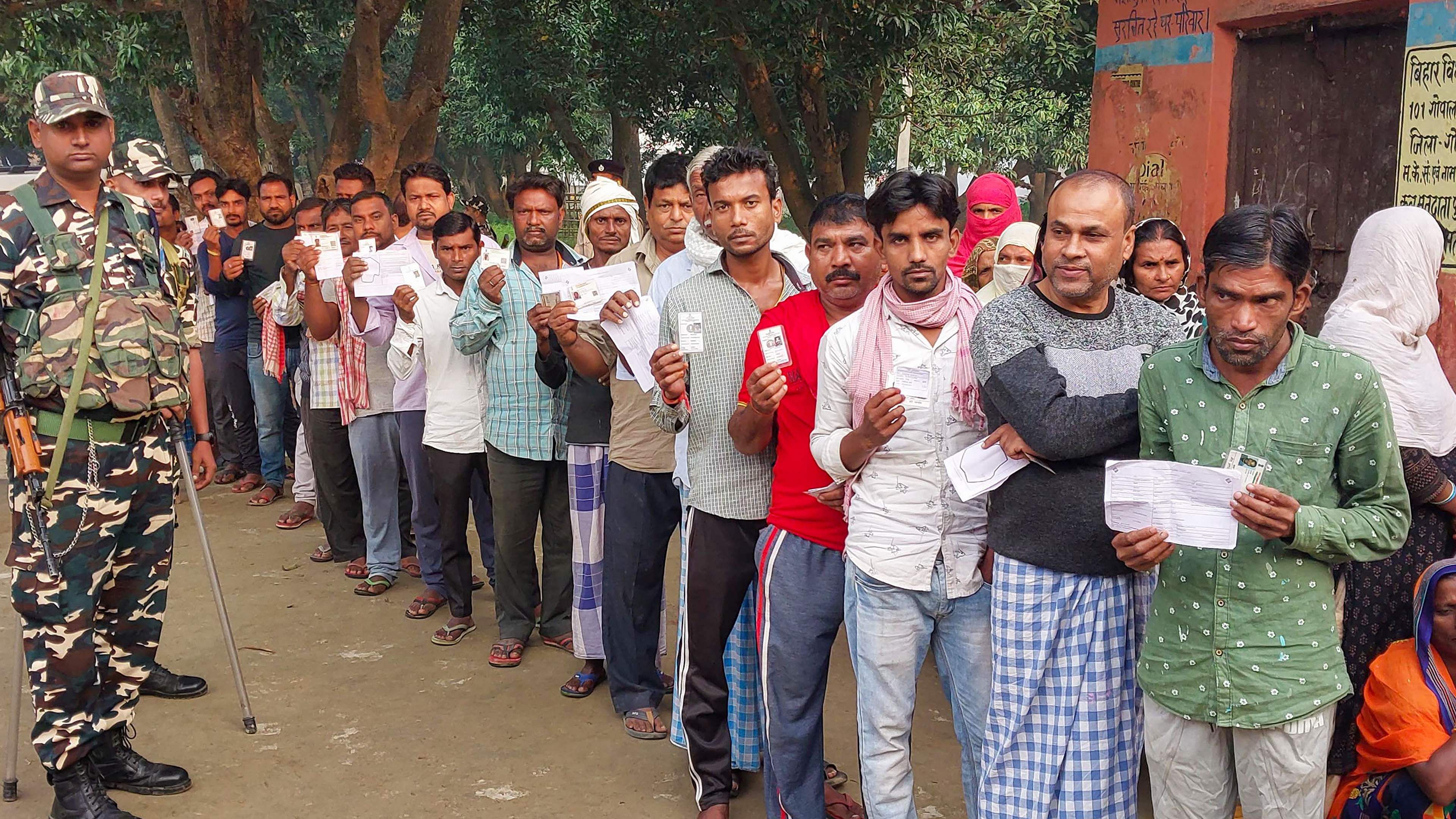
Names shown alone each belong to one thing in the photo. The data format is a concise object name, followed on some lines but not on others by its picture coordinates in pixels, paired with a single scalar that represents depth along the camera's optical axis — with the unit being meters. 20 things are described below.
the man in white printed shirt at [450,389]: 5.74
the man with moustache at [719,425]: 3.86
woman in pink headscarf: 5.83
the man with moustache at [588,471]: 5.05
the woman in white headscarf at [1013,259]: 4.67
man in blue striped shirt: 5.28
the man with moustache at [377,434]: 6.42
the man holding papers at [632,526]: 4.55
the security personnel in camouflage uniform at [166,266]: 4.64
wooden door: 5.91
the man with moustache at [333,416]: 6.48
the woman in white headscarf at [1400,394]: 3.46
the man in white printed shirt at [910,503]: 3.12
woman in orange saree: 3.17
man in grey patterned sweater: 2.84
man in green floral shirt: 2.57
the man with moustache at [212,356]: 8.65
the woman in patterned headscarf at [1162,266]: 4.14
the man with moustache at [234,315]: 8.31
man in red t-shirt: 3.49
